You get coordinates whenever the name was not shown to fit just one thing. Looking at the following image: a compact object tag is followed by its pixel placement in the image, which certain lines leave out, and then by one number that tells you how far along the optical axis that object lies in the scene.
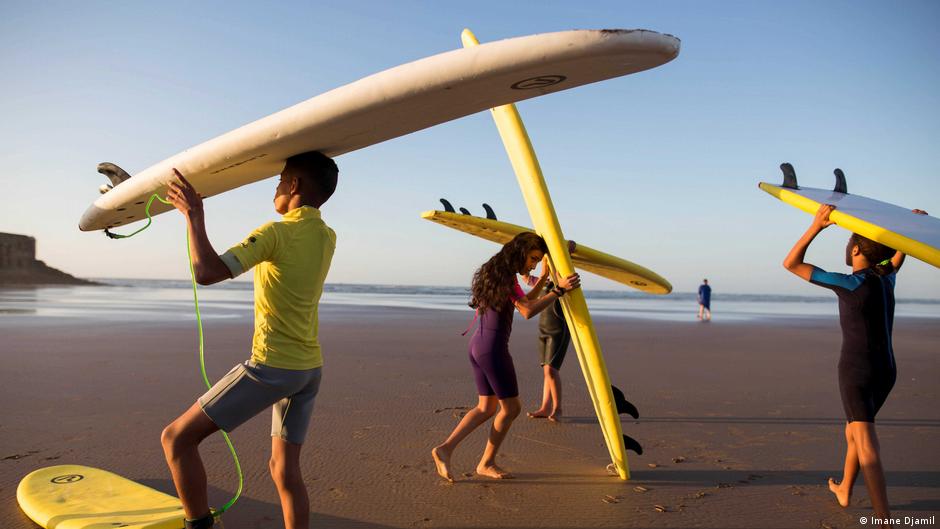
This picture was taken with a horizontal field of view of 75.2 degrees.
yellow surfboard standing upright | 4.21
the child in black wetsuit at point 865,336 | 3.31
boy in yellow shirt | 2.39
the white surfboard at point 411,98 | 2.27
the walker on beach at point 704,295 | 22.16
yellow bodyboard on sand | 3.05
